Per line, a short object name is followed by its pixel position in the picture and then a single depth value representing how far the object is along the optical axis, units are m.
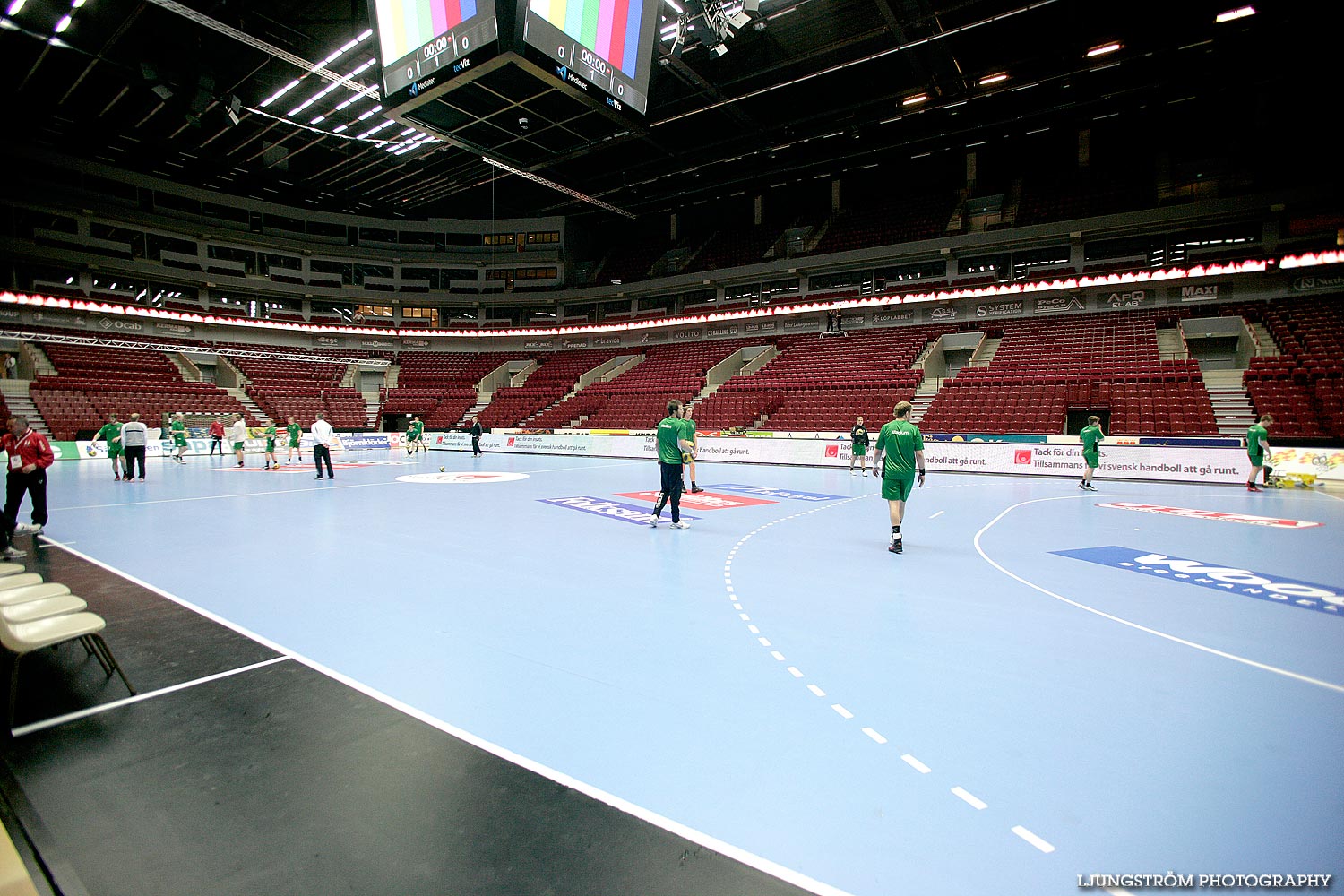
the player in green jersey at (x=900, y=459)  6.89
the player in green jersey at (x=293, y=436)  19.94
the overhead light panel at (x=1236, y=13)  16.31
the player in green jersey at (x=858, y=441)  16.23
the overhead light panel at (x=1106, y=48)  17.84
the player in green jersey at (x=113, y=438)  13.84
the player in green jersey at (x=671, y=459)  8.10
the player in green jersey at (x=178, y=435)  20.53
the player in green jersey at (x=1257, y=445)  12.70
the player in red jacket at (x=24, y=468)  6.54
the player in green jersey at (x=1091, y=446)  13.10
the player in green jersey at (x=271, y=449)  17.50
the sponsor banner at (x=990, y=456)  14.35
